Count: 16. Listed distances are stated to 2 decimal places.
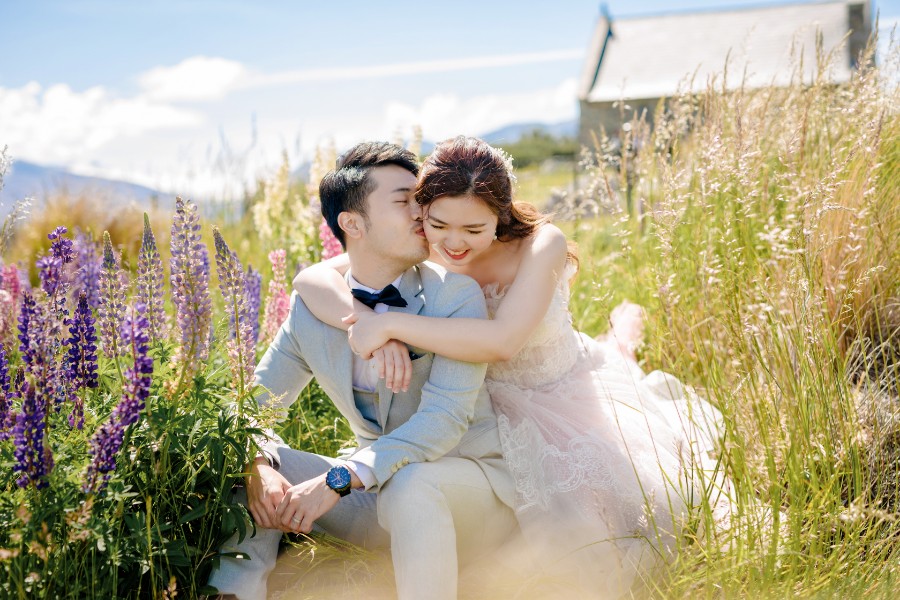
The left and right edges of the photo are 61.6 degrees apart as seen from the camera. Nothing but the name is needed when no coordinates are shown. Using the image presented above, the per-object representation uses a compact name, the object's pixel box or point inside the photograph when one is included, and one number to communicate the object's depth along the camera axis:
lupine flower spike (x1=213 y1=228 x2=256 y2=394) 2.02
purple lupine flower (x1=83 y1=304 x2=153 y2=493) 1.80
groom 2.25
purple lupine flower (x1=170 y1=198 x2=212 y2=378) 1.93
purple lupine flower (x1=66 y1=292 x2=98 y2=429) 2.04
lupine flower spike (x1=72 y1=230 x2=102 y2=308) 3.46
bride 2.41
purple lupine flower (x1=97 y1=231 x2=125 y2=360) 2.09
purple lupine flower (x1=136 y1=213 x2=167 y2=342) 2.12
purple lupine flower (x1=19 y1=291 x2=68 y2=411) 1.86
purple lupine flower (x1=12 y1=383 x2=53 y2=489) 1.78
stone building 25.91
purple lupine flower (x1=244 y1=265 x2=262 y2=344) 3.36
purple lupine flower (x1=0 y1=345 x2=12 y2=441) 2.01
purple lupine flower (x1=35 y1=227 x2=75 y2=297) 1.92
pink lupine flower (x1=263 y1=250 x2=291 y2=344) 3.19
